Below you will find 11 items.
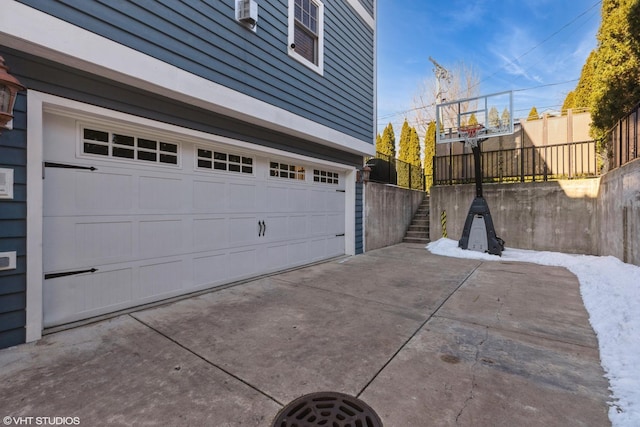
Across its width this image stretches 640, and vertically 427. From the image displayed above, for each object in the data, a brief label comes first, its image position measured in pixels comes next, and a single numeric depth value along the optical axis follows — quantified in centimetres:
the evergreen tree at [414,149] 1462
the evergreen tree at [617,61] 488
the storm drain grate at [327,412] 157
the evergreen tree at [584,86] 812
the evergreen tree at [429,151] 1333
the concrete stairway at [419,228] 935
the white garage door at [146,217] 279
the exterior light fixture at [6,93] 186
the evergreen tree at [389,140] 1499
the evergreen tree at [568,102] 1271
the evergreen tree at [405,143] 1474
